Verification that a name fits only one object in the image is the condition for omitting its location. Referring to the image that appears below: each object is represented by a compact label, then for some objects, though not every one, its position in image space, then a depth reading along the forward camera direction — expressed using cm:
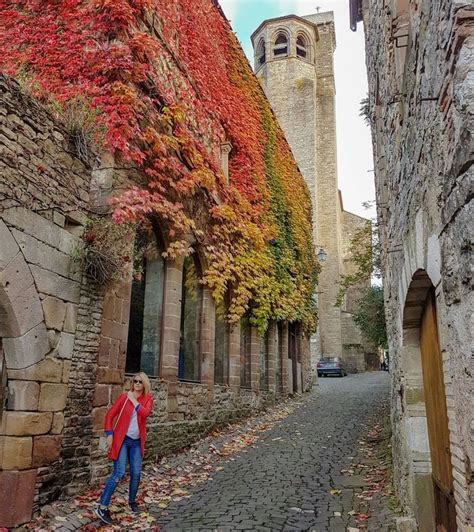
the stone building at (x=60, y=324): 446
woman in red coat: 466
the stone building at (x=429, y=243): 185
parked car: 2580
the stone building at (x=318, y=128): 3131
